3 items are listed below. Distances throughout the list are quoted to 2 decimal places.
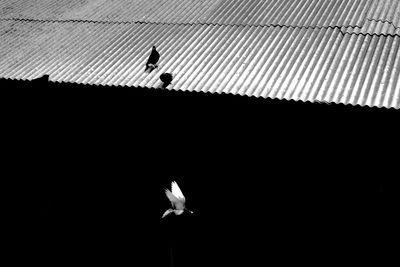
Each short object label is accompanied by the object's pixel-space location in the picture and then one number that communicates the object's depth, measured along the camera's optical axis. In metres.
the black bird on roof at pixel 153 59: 6.15
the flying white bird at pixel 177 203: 4.49
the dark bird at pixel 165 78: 5.60
